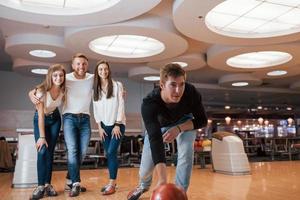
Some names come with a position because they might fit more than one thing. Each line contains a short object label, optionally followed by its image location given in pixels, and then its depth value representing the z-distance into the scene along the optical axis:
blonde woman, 2.74
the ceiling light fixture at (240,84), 11.79
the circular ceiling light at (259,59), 8.75
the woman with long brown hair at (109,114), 2.93
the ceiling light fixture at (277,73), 10.28
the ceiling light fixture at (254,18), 5.50
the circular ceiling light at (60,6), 5.35
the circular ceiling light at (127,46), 7.40
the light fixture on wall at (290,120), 20.92
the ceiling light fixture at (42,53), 8.00
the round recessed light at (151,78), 10.84
